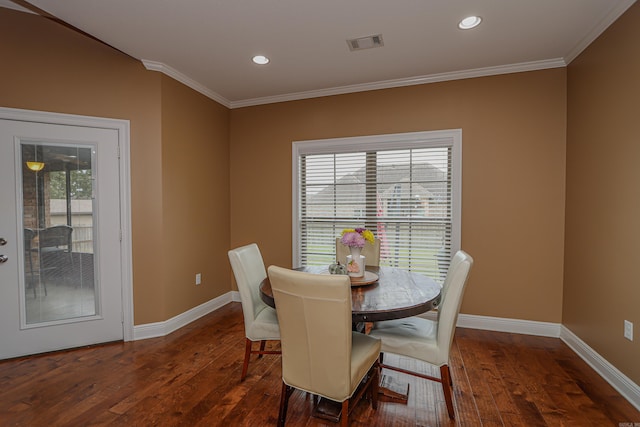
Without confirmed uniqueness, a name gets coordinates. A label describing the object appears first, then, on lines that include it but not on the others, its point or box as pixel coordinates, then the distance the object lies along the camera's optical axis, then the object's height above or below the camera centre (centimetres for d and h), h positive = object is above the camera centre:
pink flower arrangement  229 -26
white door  253 -30
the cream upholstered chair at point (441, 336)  182 -85
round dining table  170 -59
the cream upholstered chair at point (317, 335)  145 -66
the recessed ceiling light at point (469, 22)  230 +142
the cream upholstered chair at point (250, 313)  224 -84
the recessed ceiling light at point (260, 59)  289 +141
